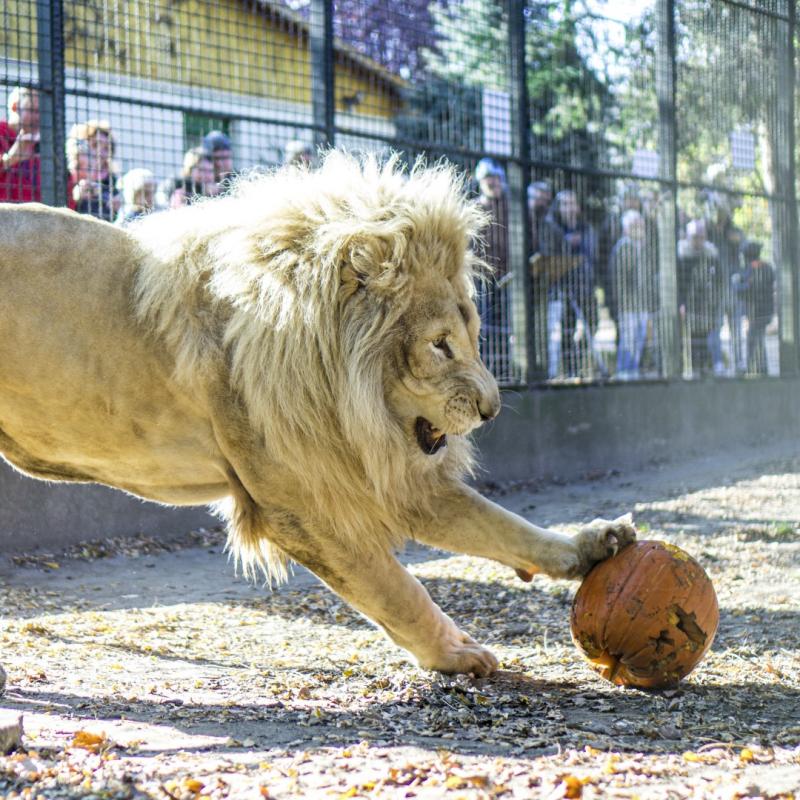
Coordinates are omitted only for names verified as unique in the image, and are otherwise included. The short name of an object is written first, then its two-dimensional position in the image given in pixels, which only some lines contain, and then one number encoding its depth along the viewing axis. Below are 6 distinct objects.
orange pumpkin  3.53
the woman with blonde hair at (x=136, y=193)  7.00
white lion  3.66
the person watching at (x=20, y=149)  6.55
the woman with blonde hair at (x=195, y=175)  7.38
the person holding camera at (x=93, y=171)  6.87
